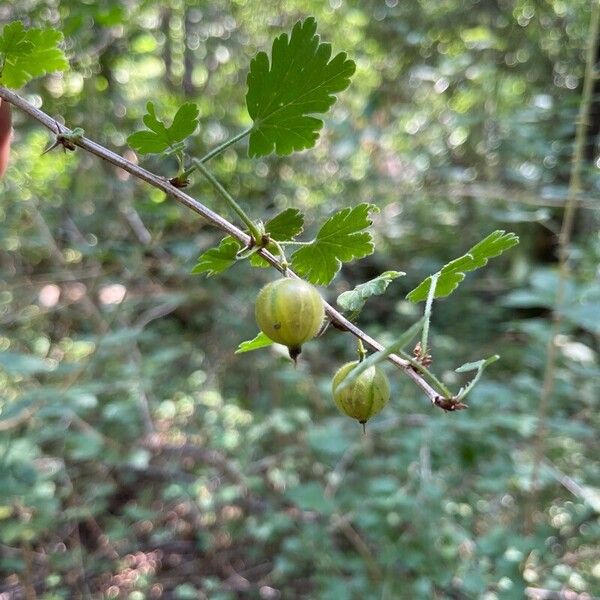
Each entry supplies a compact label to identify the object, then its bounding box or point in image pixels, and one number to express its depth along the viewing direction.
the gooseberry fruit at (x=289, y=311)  0.15
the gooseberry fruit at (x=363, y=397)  0.15
